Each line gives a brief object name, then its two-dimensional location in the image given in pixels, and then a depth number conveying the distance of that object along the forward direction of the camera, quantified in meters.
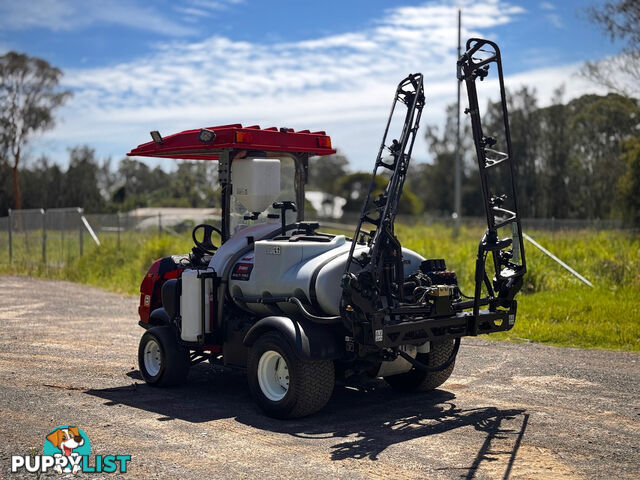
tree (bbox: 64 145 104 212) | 56.19
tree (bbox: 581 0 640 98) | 27.70
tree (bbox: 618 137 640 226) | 33.03
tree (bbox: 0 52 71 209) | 50.41
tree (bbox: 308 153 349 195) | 82.50
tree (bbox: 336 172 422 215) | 63.03
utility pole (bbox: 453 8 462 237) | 31.28
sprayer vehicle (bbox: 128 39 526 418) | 7.43
